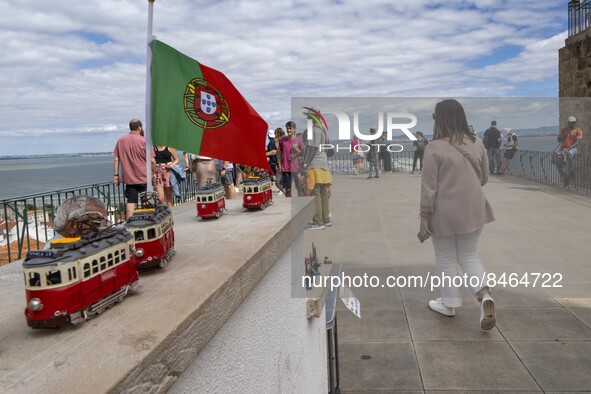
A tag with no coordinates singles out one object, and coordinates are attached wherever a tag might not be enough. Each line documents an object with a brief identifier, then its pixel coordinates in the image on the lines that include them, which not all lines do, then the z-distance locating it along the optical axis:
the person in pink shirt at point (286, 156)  10.23
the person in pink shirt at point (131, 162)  7.20
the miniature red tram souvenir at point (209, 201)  2.99
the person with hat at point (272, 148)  10.95
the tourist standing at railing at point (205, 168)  7.58
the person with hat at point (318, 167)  4.05
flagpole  2.24
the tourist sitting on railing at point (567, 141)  7.28
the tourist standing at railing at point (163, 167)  8.35
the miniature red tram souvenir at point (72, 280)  1.31
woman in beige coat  4.01
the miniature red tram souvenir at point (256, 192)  3.24
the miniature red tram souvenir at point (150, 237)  1.85
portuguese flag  2.30
